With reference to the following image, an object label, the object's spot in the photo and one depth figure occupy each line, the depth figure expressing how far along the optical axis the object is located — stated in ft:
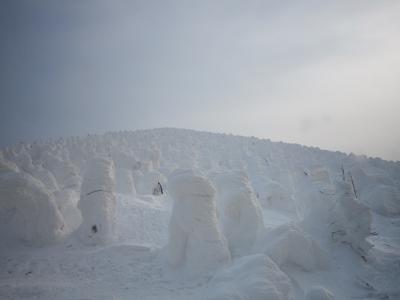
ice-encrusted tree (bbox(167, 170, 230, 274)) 40.75
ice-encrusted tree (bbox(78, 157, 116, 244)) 48.26
